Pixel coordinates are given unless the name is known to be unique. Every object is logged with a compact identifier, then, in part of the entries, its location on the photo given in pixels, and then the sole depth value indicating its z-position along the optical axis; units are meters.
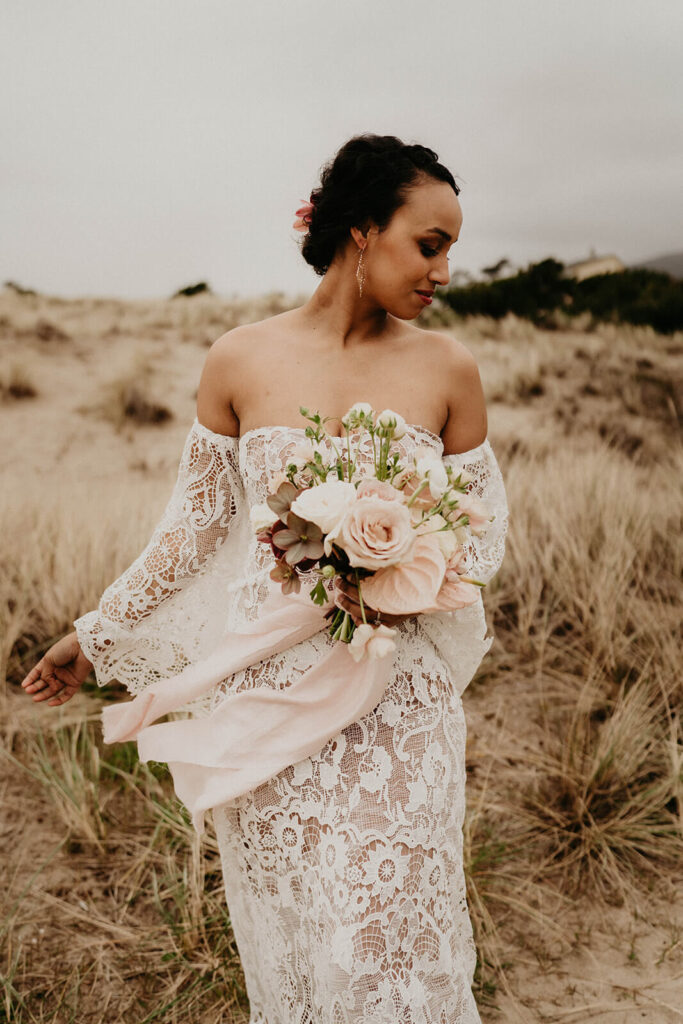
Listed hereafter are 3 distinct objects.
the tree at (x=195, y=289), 22.22
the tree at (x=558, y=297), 18.11
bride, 1.67
